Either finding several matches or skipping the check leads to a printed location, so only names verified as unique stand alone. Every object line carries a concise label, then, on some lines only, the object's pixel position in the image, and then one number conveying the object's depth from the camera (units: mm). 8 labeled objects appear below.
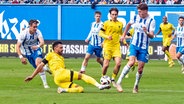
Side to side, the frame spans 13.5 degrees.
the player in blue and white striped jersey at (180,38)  34553
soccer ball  21153
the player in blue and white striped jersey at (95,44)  30719
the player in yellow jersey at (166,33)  39250
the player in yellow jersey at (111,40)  24375
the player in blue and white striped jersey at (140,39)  21344
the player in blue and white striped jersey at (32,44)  24592
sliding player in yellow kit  20656
